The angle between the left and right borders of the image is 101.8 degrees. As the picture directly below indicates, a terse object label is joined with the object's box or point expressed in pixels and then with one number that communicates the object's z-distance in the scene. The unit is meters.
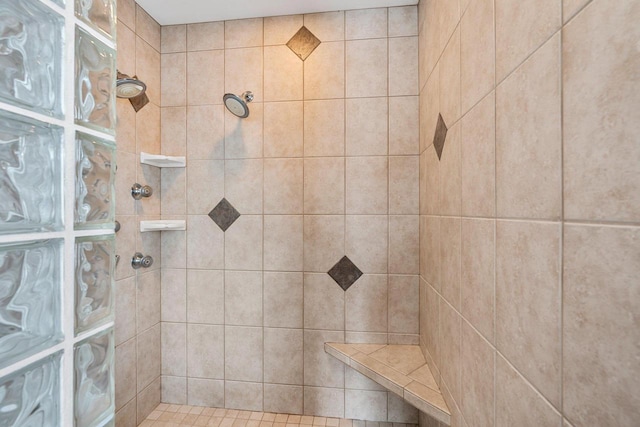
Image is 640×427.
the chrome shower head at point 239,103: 1.26
